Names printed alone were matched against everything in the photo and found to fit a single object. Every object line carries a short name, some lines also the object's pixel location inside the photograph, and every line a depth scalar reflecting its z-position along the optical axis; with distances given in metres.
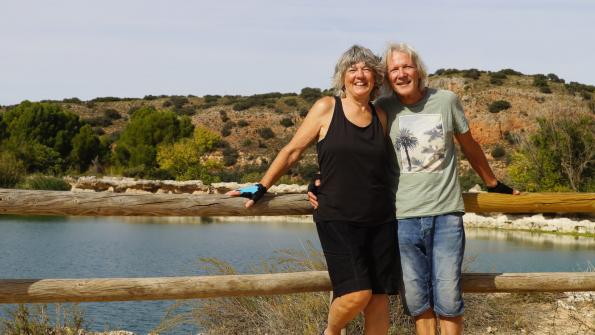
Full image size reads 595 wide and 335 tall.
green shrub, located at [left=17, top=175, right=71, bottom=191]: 24.98
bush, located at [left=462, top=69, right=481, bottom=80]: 50.39
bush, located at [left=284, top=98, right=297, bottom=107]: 54.72
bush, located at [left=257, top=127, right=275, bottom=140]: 46.75
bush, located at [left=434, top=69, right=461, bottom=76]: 53.19
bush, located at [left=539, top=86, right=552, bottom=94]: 47.47
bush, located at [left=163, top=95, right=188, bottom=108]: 57.53
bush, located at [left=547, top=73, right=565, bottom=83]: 52.97
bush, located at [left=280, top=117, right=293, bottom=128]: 48.38
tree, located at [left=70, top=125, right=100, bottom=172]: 37.63
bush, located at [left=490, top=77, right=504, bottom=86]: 49.50
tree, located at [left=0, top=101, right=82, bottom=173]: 35.91
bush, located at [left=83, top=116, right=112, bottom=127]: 51.44
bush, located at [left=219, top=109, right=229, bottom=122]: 50.66
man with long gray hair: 3.31
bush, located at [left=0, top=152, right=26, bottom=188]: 26.19
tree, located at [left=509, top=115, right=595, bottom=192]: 24.69
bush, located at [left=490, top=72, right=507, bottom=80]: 51.24
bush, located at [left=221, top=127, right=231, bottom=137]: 47.84
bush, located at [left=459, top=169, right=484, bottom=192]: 27.94
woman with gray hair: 3.22
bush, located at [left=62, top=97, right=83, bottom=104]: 60.53
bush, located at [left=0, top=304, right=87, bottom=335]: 4.53
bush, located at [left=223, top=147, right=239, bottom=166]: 41.66
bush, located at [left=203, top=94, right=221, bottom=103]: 59.41
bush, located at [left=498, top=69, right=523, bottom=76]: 53.88
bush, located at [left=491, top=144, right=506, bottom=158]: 39.41
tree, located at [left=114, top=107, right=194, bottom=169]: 36.22
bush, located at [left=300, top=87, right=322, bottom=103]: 56.01
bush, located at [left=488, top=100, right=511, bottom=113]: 44.62
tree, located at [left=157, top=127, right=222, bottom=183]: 32.16
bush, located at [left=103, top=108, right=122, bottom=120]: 53.25
